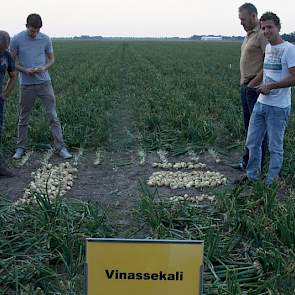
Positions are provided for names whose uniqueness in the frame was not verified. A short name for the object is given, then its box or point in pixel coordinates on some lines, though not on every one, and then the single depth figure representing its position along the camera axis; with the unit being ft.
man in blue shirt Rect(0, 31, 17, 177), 15.83
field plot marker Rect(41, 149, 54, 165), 18.94
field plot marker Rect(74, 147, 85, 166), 19.43
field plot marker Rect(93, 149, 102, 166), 19.40
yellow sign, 6.33
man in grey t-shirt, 18.29
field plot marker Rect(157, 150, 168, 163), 19.67
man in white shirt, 13.82
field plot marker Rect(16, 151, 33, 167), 18.89
